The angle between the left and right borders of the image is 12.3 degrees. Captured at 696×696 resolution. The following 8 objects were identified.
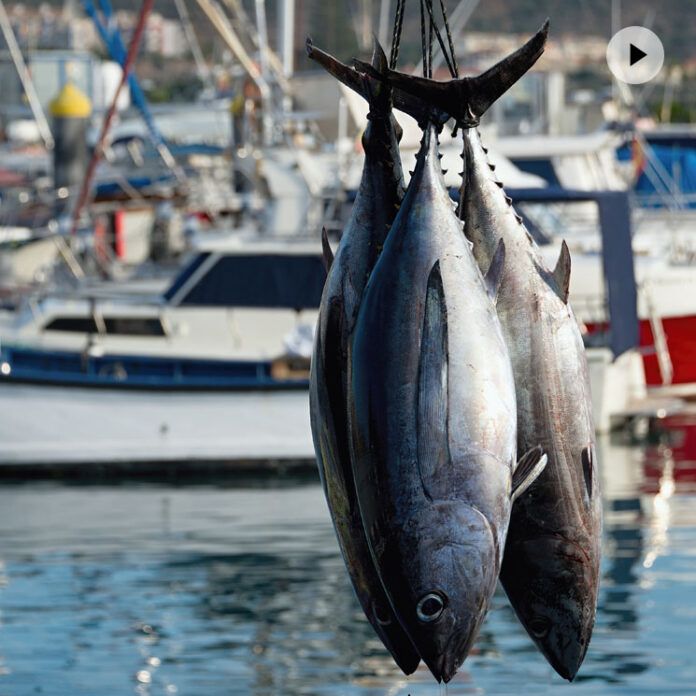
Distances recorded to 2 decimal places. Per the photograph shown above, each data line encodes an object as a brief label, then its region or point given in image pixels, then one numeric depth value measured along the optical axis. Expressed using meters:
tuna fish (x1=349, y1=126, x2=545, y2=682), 8.65
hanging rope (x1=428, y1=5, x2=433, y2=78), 9.43
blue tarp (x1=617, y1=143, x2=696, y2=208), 51.13
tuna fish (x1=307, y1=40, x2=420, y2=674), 9.28
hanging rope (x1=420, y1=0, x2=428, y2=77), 9.62
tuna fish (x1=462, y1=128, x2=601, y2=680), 9.37
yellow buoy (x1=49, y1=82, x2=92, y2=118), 60.55
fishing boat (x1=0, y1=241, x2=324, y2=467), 29.75
